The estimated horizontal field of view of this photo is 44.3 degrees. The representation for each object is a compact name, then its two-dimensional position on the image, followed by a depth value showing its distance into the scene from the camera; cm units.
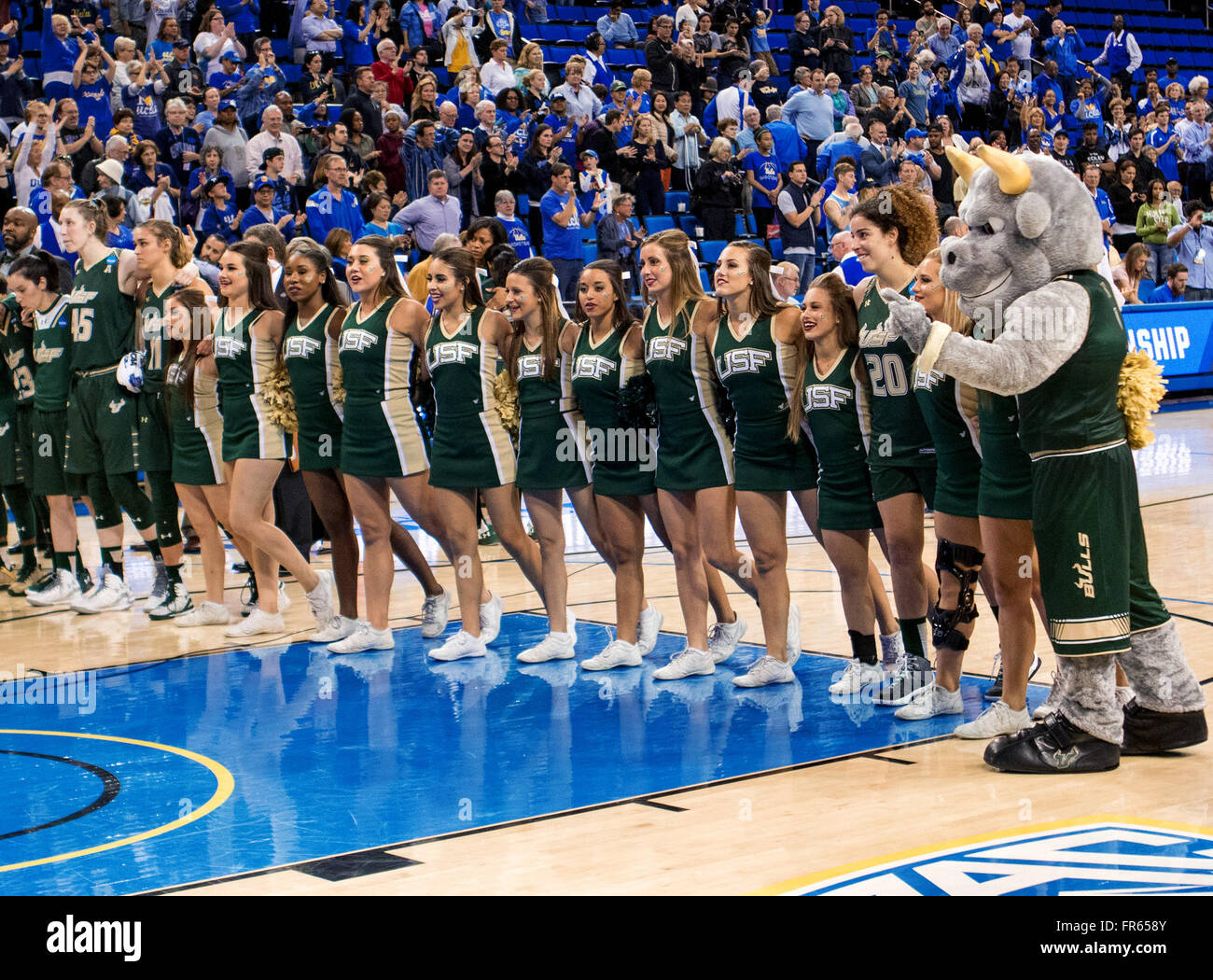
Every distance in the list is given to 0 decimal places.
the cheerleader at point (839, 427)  611
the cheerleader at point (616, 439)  689
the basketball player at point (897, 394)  582
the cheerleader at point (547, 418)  715
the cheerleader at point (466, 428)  731
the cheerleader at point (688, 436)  661
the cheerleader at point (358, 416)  741
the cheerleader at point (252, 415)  770
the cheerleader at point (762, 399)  637
